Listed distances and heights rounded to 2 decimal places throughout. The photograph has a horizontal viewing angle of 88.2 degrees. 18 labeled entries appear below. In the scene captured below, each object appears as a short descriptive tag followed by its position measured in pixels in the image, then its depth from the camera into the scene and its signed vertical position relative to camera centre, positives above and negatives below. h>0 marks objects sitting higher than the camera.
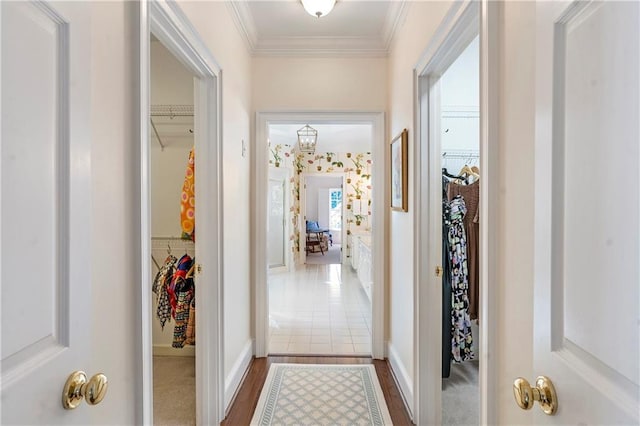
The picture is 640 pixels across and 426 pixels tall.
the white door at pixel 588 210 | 0.48 +0.00
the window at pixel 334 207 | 11.38 +0.16
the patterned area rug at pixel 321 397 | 2.04 -1.27
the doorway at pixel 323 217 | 9.56 -0.18
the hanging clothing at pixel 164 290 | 2.36 -0.57
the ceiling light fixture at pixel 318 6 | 2.16 +1.37
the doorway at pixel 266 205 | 2.83 -0.01
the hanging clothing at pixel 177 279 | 2.28 -0.47
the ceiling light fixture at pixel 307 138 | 5.18 +1.19
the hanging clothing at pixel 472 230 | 2.46 -0.14
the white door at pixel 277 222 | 6.39 -0.20
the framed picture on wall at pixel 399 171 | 2.16 +0.29
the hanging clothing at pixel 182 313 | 2.26 -0.69
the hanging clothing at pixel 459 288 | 2.40 -0.56
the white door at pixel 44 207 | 0.54 +0.01
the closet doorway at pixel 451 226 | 1.51 -0.10
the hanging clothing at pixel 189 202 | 2.15 +0.06
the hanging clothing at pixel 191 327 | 2.27 -0.79
